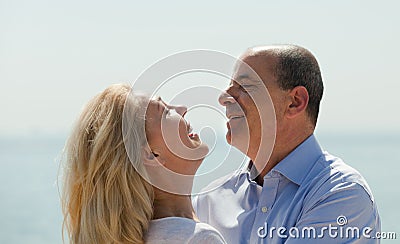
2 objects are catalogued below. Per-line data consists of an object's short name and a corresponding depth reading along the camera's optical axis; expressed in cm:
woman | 341
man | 360
